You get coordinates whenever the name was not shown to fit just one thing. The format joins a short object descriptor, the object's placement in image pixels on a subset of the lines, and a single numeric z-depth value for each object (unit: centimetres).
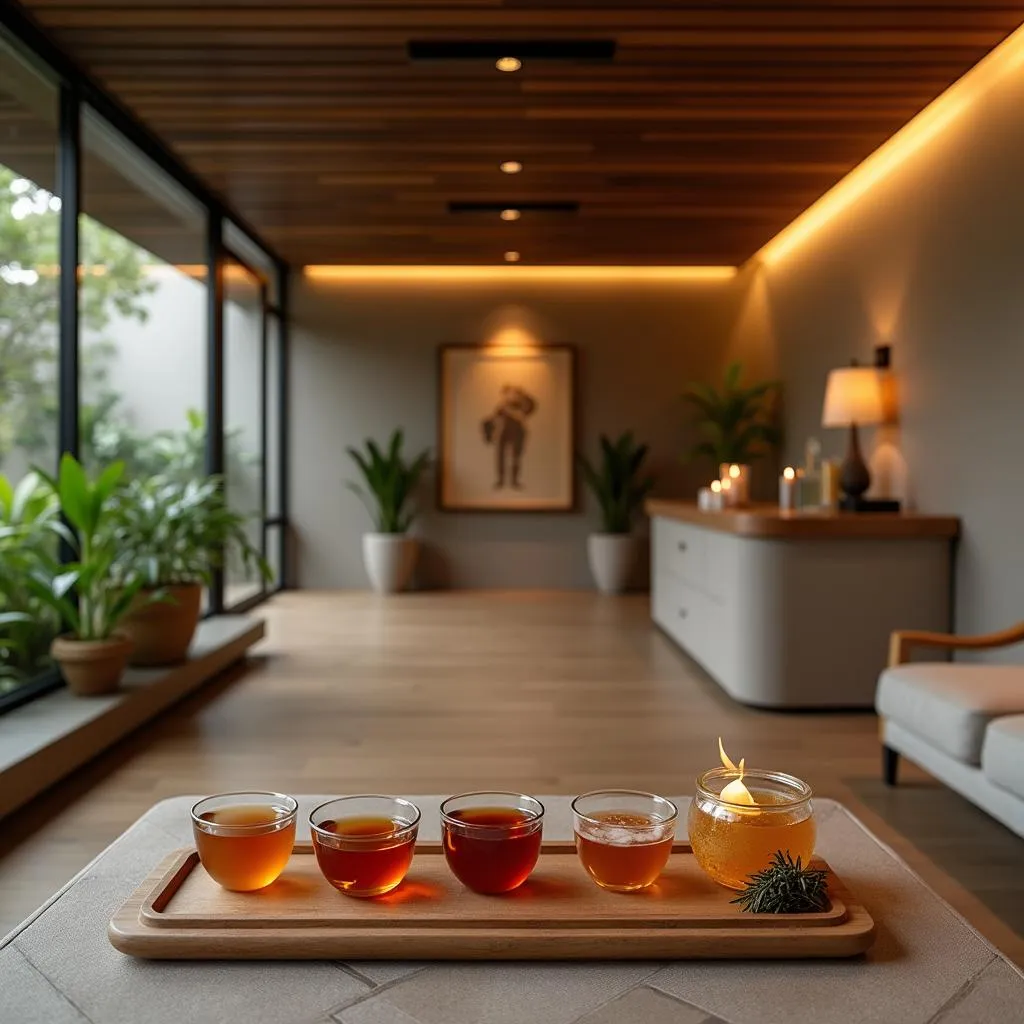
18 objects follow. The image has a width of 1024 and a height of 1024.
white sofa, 229
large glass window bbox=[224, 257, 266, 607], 637
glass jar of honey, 94
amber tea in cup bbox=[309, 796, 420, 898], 91
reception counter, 391
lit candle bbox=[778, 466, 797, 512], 444
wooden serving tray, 83
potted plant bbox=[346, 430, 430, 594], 767
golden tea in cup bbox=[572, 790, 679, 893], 94
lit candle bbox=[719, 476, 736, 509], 505
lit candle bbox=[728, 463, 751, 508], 511
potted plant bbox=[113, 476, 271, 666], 385
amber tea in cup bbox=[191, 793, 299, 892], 92
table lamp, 450
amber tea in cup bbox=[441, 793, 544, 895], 92
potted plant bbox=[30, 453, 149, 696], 334
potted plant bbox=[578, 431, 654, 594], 778
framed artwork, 807
